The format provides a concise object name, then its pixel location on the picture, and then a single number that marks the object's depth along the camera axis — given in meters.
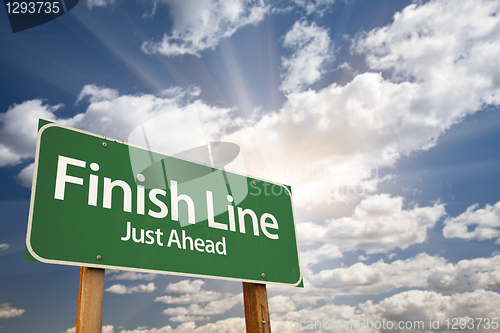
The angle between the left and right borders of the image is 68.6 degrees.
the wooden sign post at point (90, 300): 2.27
